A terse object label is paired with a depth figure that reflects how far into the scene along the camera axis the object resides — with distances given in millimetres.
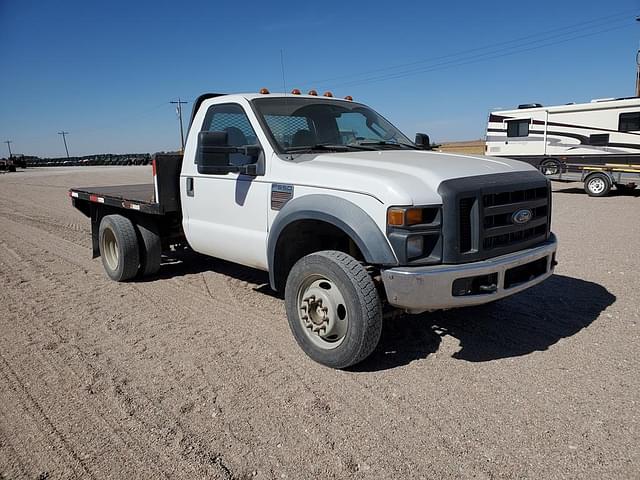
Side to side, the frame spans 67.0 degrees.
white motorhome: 16891
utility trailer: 14938
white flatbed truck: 3234
